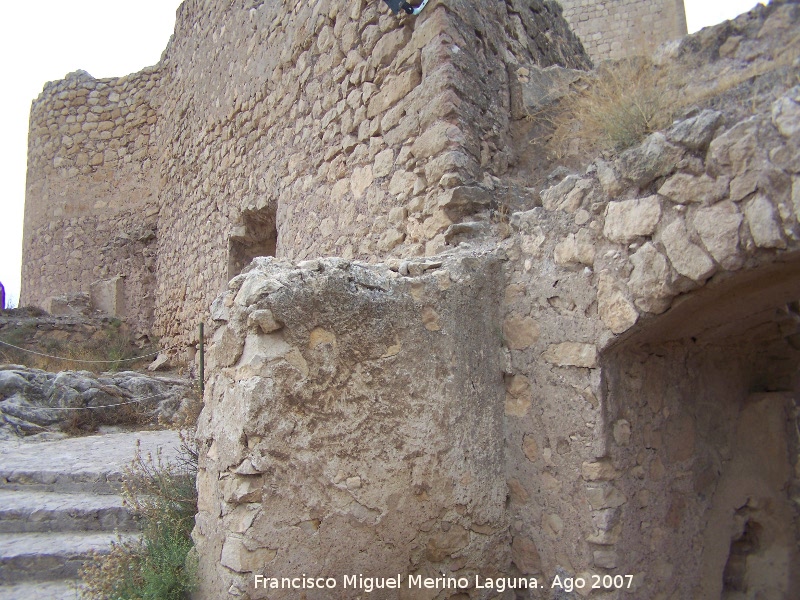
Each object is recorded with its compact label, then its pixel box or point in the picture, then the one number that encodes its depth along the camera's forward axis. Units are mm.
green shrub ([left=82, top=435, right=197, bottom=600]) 2492
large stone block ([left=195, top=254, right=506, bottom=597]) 2305
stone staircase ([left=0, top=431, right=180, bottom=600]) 3191
